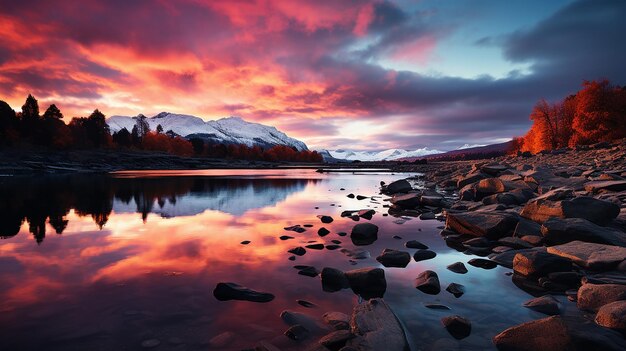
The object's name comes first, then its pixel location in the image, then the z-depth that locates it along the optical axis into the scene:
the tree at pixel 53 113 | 104.14
